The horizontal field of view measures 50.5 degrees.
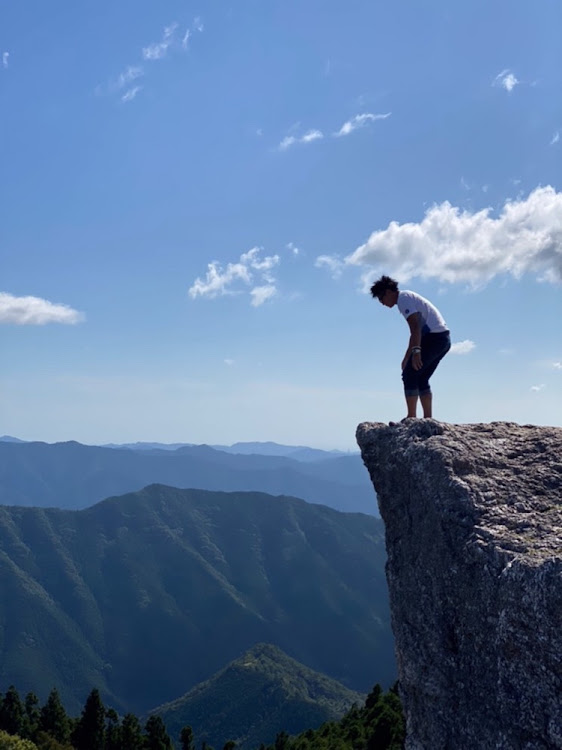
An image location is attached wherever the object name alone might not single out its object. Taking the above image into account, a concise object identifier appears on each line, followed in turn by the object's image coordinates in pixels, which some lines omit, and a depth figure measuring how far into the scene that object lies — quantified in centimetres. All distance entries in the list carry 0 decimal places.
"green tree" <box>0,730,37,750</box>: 6222
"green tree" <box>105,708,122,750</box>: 8781
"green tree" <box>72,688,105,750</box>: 8906
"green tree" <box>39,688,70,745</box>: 9388
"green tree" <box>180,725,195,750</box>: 7769
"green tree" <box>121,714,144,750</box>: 8594
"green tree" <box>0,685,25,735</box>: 9220
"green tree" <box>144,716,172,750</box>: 8575
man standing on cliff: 1353
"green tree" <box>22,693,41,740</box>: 9162
